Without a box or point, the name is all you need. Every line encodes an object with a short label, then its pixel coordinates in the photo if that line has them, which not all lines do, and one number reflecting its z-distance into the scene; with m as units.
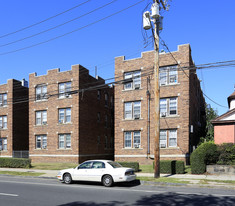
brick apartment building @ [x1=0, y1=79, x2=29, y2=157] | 34.19
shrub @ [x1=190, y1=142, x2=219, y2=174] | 18.09
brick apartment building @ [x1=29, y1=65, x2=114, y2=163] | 29.88
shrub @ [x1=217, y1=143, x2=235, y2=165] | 17.89
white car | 13.80
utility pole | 15.95
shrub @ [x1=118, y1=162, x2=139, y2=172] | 19.91
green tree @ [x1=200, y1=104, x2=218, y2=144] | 27.36
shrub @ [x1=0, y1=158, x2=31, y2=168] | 25.70
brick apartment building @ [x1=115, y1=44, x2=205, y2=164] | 25.05
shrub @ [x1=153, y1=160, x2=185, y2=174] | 18.39
